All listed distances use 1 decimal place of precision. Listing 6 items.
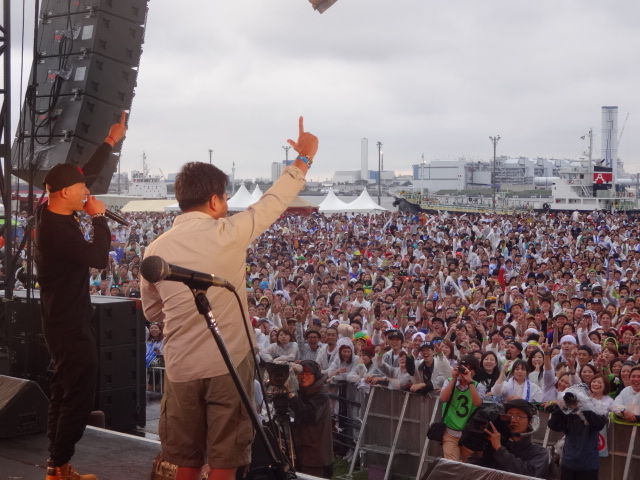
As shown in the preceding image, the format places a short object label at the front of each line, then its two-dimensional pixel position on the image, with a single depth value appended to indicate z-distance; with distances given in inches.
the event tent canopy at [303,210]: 1477.9
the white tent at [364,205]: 1147.9
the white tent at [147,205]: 1297.7
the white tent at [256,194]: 1186.8
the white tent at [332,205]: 1140.5
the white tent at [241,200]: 1103.0
